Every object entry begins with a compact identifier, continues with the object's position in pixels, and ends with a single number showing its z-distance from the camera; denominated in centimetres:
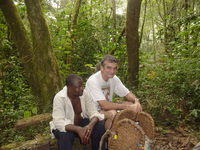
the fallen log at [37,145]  318
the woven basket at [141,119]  293
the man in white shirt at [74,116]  279
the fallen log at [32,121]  406
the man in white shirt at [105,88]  339
